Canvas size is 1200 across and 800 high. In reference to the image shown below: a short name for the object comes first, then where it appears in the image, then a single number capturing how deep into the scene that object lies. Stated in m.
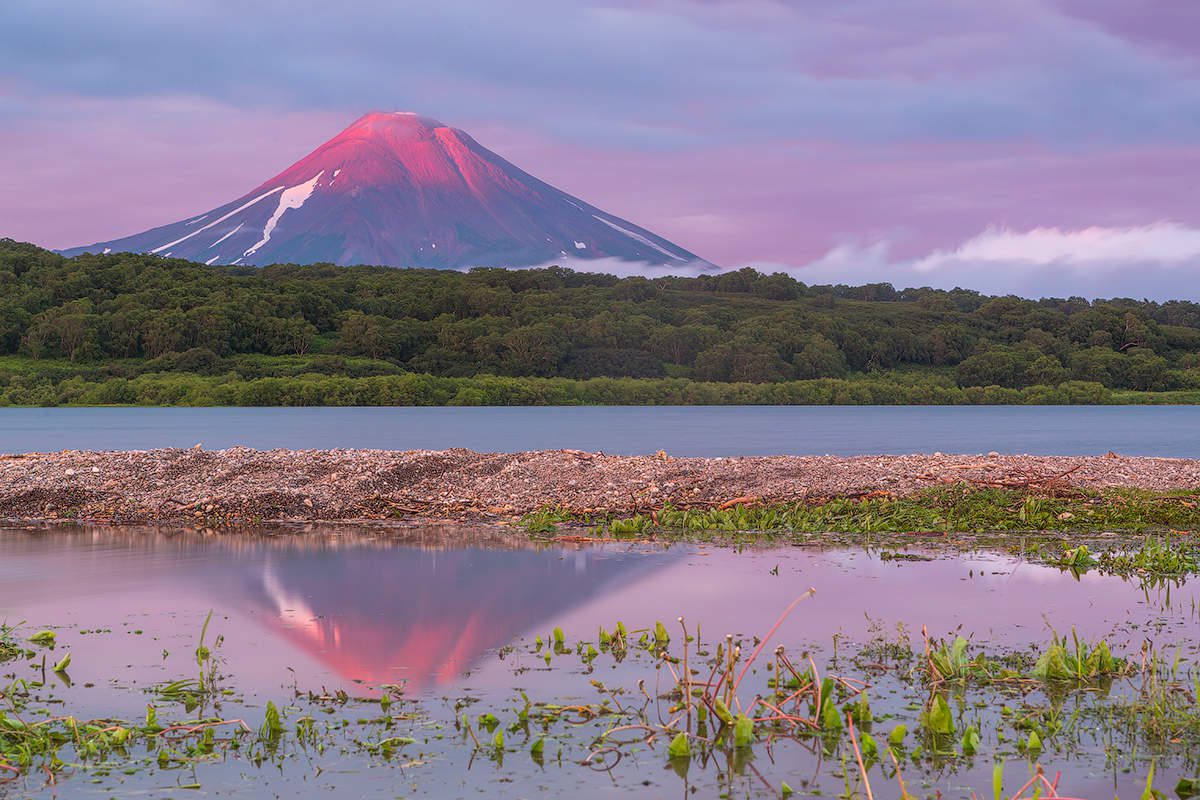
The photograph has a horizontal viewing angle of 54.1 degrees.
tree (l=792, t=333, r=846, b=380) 184.62
